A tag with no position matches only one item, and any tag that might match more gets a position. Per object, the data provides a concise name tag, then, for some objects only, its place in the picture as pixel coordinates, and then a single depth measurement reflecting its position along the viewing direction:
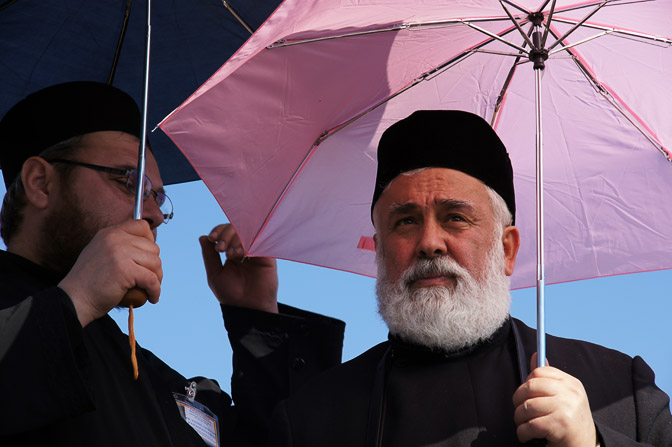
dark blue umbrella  4.14
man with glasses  2.82
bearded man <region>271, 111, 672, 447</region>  3.40
